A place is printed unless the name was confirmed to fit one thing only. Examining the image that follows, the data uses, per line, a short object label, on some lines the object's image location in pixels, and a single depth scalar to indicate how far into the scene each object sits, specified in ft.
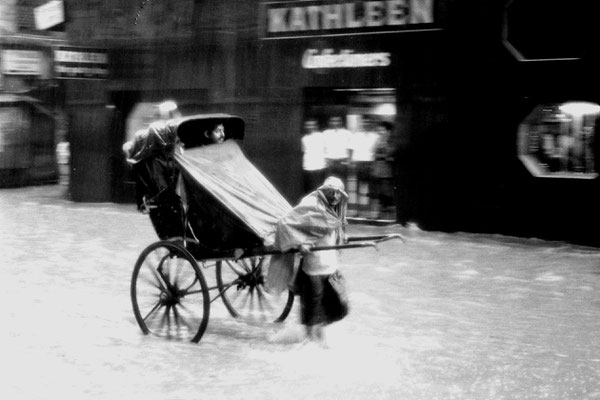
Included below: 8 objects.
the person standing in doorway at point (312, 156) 62.54
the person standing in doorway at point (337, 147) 61.57
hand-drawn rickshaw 28.53
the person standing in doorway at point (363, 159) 60.70
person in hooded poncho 26.89
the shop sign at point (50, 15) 79.25
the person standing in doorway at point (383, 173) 60.23
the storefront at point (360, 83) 57.52
